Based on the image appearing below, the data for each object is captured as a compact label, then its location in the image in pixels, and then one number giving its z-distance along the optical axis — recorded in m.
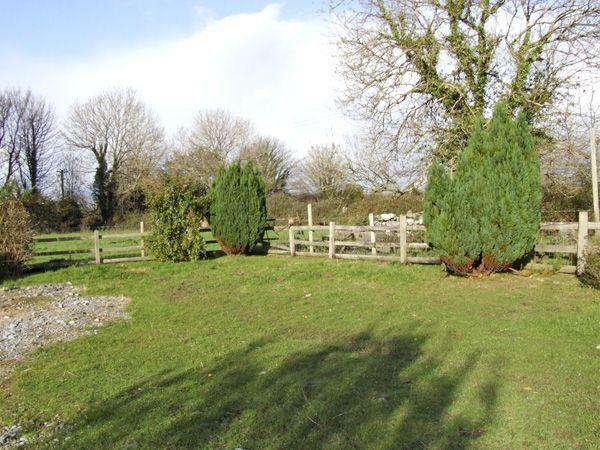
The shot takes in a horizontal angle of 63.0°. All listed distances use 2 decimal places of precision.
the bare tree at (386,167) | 16.19
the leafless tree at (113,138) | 42.69
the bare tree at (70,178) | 45.59
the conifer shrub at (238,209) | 16.48
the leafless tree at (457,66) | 13.88
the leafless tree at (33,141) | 43.10
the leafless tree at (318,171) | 34.92
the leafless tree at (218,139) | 45.16
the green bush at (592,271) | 8.48
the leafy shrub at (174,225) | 15.50
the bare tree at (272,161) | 43.28
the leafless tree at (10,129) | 42.38
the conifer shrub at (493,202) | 9.88
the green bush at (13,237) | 13.15
